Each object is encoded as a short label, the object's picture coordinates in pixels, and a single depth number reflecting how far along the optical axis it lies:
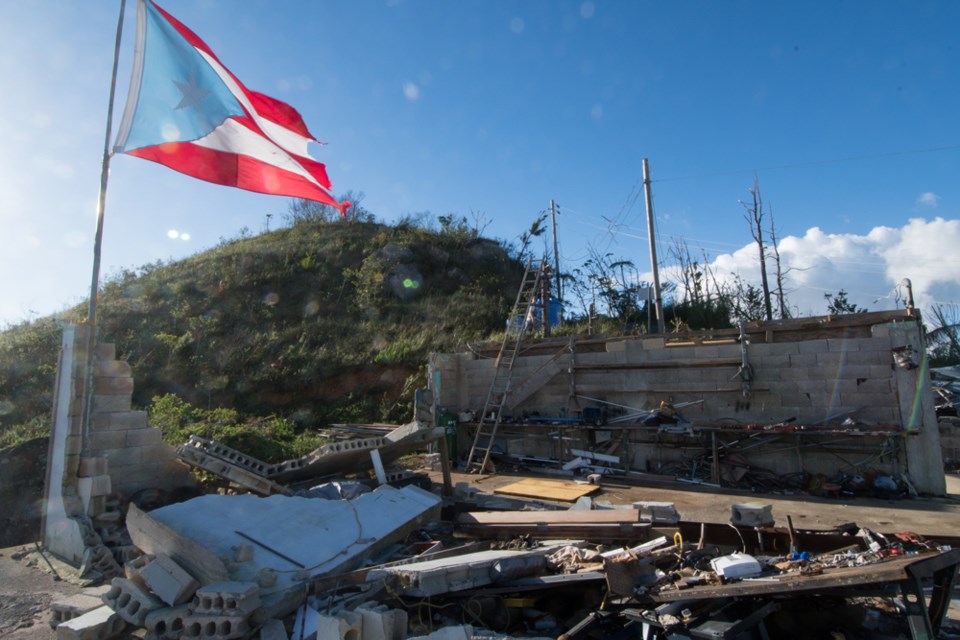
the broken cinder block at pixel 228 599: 4.23
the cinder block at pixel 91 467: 6.78
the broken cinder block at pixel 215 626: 4.16
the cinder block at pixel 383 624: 3.90
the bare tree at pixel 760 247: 21.34
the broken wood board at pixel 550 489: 9.63
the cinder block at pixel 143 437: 7.76
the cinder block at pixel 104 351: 7.41
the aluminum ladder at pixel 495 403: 13.54
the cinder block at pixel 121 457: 7.48
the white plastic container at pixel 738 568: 4.36
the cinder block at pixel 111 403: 7.36
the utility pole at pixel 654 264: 15.38
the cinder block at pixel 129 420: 7.57
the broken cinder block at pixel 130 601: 4.49
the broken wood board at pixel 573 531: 6.43
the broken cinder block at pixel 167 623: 4.35
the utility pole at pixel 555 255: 26.10
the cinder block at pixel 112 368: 7.36
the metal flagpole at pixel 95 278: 7.02
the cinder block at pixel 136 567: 4.82
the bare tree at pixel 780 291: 22.12
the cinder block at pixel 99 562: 6.00
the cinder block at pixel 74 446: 6.84
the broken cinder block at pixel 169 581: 4.57
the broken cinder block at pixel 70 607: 4.68
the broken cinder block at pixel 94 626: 4.25
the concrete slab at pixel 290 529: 5.30
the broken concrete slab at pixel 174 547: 4.82
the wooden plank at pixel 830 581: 3.71
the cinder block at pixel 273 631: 4.23
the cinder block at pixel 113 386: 7.36
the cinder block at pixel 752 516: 5.70
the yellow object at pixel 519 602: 4.88
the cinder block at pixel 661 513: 6.58
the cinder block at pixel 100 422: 7.30
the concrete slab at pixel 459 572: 4.66
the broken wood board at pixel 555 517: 6.68
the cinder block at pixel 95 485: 6.71
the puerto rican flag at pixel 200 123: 7.22
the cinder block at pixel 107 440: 7.32
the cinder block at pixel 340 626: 3.84
